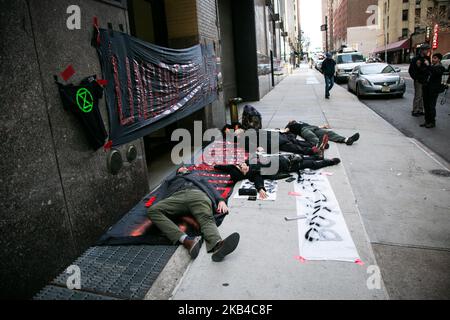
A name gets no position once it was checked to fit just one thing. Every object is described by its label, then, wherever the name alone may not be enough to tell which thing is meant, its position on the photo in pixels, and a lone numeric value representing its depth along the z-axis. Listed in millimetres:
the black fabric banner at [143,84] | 3996
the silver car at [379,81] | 13922
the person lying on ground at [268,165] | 4991
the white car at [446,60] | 25477
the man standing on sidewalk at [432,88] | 8242
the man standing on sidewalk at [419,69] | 9008
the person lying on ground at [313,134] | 6762
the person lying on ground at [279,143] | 6328
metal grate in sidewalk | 2775
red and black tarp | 3559
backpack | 7250
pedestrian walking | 14570
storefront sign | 39000
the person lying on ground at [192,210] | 3254
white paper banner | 3146
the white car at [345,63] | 23256
